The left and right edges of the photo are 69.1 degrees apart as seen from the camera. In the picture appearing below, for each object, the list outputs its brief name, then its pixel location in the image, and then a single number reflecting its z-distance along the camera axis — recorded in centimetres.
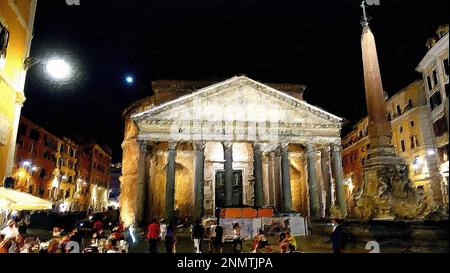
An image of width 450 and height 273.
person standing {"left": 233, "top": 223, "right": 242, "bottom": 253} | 1062
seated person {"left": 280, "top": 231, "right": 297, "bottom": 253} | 740
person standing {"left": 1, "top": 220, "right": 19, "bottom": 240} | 880
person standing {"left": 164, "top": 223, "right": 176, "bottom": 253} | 1080
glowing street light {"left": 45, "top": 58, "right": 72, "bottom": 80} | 859
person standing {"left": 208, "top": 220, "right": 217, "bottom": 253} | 1180
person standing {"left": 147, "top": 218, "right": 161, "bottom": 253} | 1065
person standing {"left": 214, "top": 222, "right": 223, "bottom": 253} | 1059
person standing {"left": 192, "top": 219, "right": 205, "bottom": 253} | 1192
